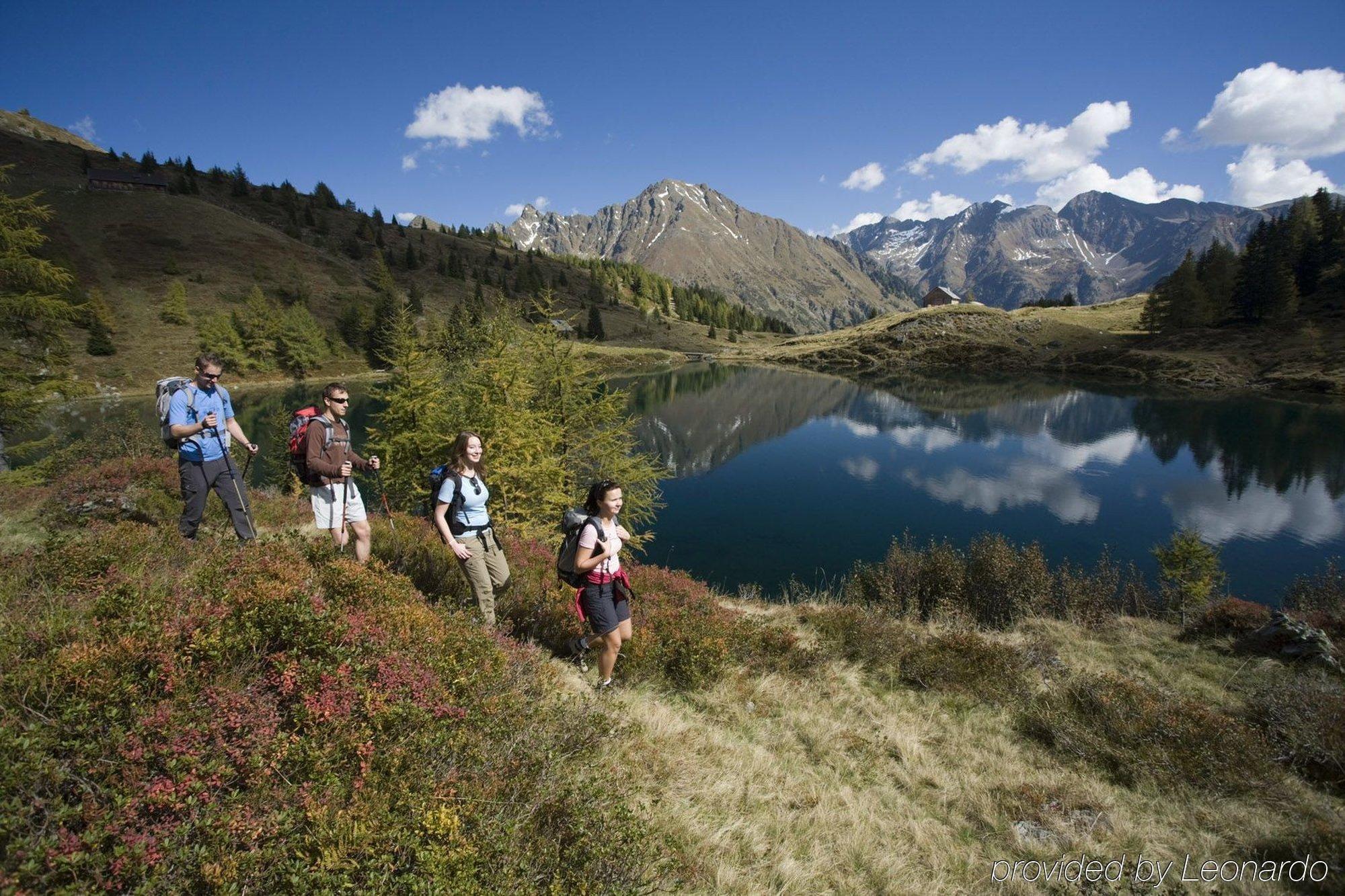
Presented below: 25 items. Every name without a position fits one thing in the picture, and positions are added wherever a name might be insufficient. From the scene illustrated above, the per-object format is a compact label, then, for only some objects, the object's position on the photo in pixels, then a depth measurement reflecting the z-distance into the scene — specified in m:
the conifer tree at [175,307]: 75.00
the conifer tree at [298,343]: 77.44
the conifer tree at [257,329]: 75.81
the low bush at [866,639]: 9.63
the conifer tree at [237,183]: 142.12
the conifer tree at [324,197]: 164.25
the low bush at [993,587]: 17.06
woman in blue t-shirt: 6.79
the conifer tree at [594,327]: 122.62
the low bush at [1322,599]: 12.00
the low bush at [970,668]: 8.67
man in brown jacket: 7.50
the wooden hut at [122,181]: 114.00
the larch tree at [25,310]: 14.34
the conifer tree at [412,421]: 17.31
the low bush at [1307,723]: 6.37
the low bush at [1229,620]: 12.42
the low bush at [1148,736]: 6.30
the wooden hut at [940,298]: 151.00
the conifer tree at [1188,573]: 16.94
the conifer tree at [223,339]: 71.56
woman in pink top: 6.09
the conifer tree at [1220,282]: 77.38
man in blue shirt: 7.52
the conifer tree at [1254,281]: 71.75
